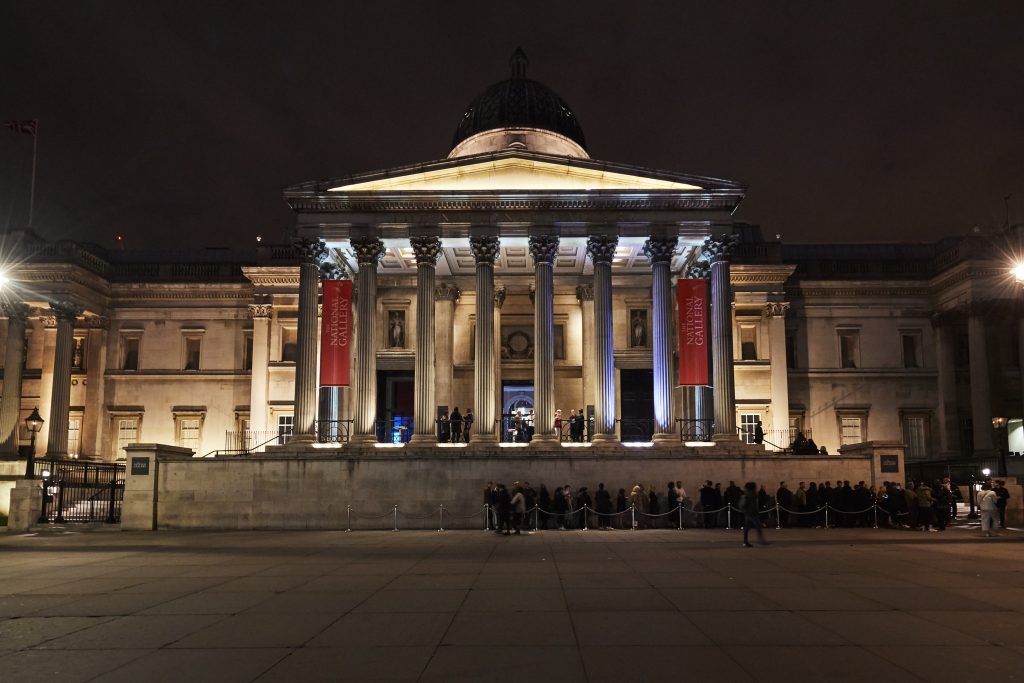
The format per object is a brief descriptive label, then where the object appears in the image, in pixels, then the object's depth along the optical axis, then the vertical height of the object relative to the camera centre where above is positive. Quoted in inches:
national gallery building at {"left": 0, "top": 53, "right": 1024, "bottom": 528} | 1459.2 +278.0
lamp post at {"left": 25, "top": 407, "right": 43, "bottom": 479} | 1262.3 +47.0
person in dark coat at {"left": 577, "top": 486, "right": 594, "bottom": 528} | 1268.5 -66.1
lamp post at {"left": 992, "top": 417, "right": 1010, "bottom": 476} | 1391.6 +54.0
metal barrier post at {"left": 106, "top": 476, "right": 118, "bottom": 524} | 1326.3 -80.1
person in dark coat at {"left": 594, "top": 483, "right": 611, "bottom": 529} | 1259.8 -59.5
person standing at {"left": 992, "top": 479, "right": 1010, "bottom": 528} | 1143.6 -52.8
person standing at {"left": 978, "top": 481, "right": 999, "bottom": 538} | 1013.2 -55.9
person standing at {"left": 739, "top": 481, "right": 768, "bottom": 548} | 920.3 -50.3
